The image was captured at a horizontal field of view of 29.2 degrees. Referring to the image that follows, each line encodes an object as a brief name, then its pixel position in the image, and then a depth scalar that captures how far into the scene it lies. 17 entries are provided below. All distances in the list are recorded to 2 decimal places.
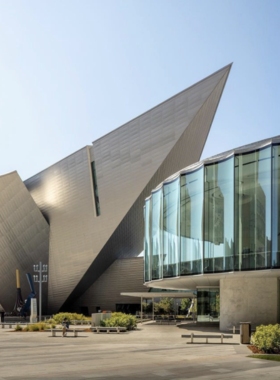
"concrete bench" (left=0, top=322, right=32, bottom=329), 43.83
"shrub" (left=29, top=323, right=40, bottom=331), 37.06
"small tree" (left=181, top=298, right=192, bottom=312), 68.31
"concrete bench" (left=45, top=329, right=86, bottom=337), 30.88
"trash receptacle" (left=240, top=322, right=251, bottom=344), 22.69
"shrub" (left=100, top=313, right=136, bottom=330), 34.19
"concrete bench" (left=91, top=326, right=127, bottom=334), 33.03
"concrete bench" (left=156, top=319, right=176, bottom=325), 45.58
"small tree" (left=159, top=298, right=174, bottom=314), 63.91
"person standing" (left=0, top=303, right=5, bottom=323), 67.75
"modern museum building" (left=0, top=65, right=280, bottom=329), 27.75
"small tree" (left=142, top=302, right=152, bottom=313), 60.00
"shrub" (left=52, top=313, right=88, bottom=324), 43.12
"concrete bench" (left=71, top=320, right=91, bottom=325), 42.38
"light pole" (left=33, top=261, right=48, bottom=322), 60.30
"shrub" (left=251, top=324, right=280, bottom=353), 18.72
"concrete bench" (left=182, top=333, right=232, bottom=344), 26.55
